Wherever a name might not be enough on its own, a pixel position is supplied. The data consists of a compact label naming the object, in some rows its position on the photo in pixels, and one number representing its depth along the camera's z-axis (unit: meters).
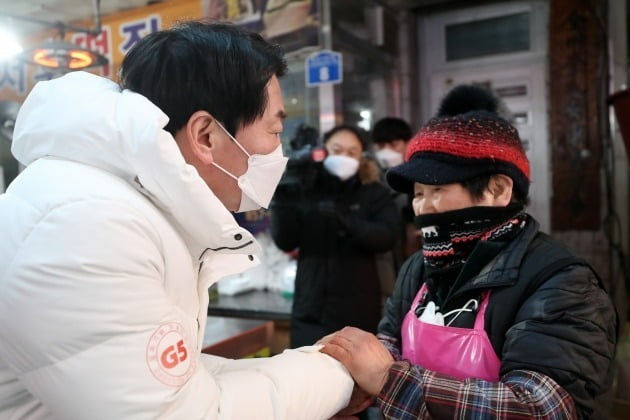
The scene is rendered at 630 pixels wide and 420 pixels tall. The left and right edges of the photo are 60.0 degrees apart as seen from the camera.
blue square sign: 3.64
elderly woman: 1.00
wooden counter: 1.80
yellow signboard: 4.04
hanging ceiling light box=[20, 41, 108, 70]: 3.19
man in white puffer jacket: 0.68
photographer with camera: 2.43
